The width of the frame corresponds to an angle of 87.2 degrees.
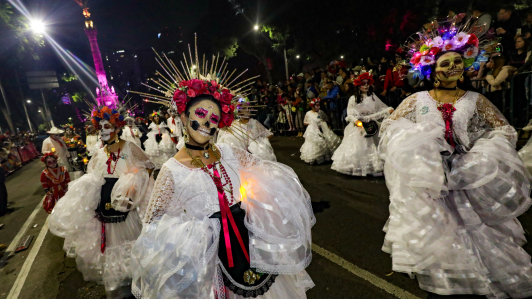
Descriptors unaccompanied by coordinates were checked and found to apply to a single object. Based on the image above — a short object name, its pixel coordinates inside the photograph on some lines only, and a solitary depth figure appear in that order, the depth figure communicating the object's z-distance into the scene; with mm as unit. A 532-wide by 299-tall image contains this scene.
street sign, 28438
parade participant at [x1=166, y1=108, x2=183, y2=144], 12438
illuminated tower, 58619
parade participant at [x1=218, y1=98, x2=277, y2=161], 6660
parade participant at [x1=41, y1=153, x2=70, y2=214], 6496
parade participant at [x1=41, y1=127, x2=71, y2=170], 9766
